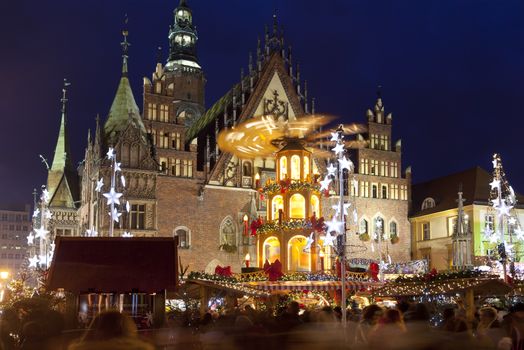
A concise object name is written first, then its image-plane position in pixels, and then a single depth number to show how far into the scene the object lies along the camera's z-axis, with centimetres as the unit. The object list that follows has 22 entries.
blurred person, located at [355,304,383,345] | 980
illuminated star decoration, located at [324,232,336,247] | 3284
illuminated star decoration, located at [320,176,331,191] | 3400
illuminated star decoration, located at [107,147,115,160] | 3555
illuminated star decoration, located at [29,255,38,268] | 5409
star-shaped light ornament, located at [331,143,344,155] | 2938
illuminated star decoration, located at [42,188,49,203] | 5259
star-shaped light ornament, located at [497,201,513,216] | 3357
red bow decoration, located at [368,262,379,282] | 3143
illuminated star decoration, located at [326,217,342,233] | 2884
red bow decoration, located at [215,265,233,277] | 3035
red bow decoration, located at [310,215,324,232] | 3294
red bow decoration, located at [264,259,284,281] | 3030
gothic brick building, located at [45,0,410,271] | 4584
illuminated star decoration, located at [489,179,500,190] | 3475
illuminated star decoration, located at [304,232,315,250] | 3297
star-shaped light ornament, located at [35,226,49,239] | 4719
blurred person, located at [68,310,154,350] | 606
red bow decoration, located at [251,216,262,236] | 3444
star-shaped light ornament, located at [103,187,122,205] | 3403
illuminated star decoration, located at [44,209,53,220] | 5309
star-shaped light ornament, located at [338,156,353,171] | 2853
